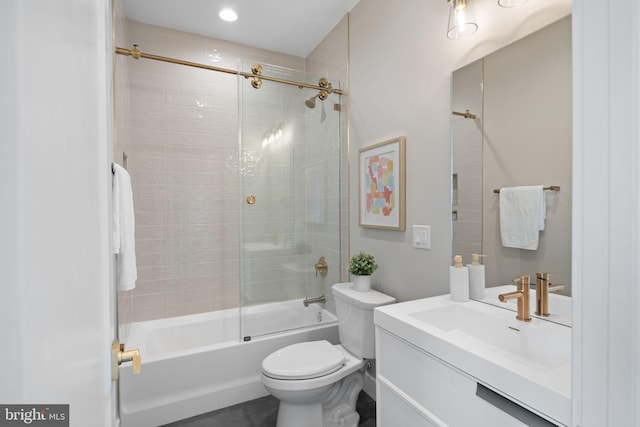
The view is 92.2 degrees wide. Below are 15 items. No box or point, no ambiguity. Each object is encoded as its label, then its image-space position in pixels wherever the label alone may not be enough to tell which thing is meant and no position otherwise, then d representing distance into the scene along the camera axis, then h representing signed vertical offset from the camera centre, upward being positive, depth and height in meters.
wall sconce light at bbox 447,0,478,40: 1.37 +0.86
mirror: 1.11 +0.26
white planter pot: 1.93 -0.46
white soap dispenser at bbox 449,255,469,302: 1.39 -0.33
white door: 0.21 +0.00
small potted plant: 1.92 -0.38
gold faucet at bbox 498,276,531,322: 1.11 -0.32
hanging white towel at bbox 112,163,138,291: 1.40 -0.09
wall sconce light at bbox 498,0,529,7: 1.20 +0.81
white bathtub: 1.87 -1.01
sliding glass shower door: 2.23 +0.09
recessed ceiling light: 2.30 +1.49
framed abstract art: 1.83 +0.16
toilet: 1.59 -0.86
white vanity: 0.77 -0.48
